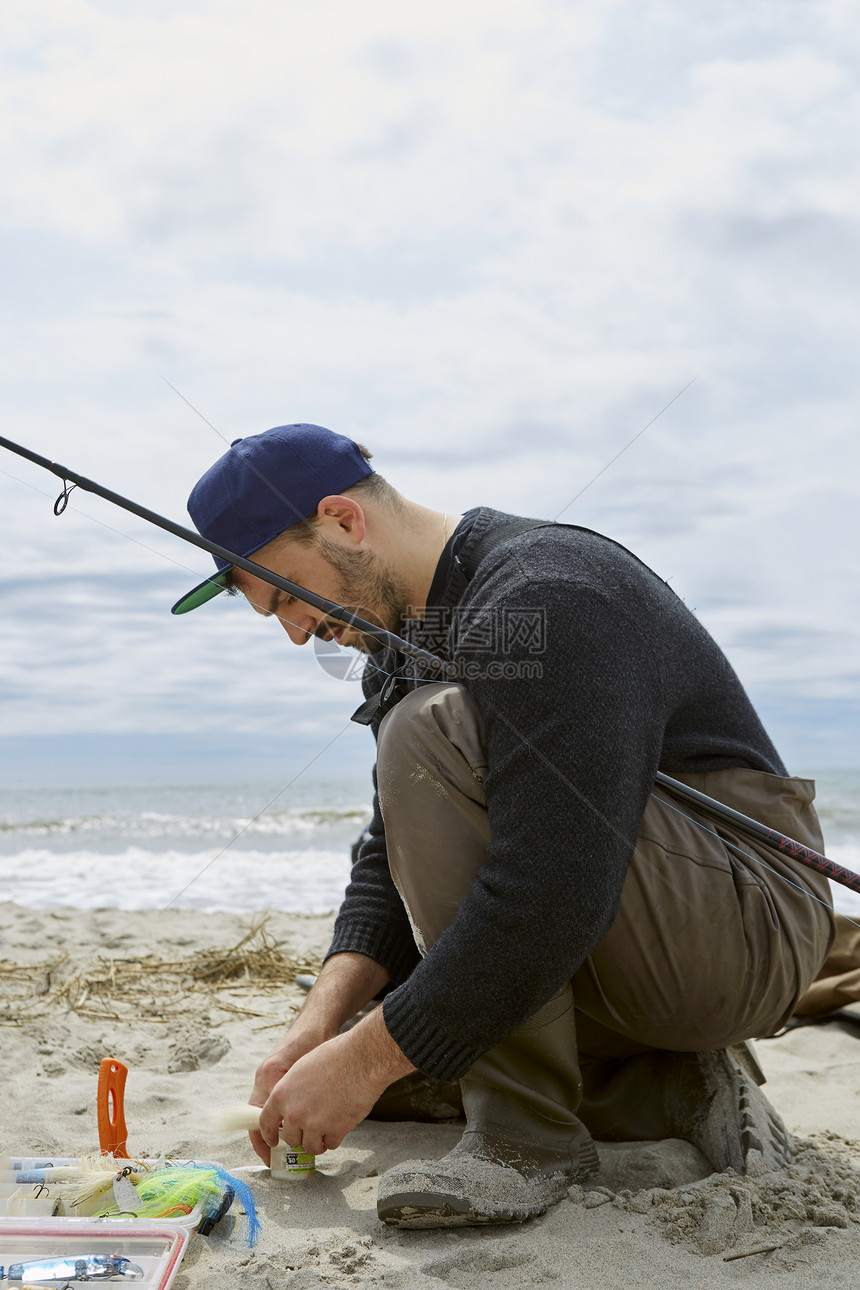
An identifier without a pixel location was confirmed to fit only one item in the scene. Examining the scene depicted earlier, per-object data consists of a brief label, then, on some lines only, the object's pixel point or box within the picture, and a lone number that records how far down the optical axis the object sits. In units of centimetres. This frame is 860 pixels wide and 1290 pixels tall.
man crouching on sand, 130
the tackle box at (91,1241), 118
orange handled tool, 152
